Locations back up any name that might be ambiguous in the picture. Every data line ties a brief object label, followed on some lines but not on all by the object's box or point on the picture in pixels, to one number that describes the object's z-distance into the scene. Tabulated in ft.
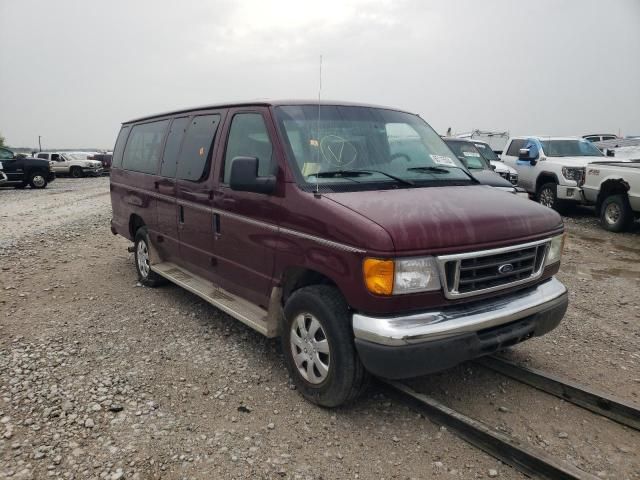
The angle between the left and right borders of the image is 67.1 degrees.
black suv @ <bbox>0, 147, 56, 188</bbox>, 67.64
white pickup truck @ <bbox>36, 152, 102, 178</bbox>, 101.14
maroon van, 9.19
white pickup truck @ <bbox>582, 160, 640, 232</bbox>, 30.68
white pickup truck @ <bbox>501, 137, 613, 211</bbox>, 36.88
